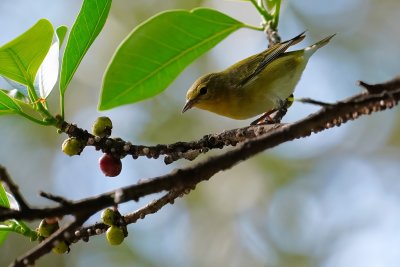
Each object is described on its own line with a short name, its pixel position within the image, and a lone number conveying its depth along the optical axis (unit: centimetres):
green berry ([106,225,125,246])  402
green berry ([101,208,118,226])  401
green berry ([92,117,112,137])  438
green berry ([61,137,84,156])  421
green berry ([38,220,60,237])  414
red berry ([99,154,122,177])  424
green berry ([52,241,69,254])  400
